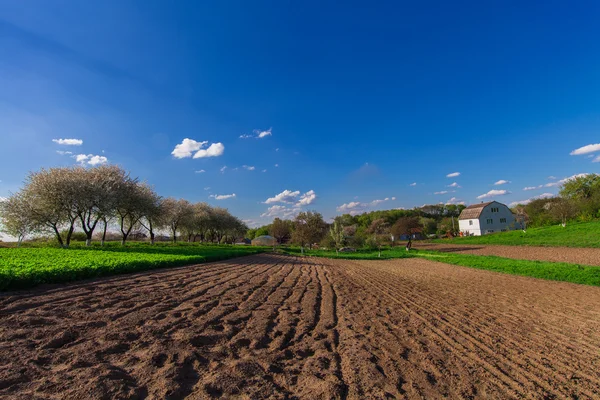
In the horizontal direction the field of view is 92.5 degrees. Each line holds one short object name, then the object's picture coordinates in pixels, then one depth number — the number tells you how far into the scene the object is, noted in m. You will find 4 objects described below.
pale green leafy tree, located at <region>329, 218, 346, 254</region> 44.48
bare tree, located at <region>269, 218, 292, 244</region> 82.31
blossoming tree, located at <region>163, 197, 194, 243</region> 49.78
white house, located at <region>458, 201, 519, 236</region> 64.81
